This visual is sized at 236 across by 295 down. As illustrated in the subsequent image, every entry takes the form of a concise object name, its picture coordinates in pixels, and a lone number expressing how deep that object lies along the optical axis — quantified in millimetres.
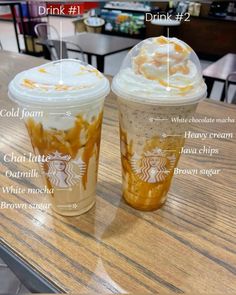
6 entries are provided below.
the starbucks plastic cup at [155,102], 420
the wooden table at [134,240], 416
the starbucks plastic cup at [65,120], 400
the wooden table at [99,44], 2732
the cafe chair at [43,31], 2973
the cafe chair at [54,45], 2699
